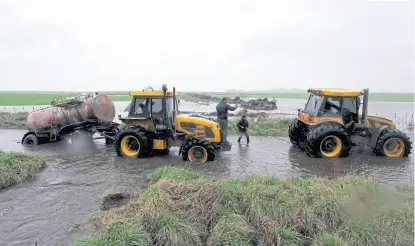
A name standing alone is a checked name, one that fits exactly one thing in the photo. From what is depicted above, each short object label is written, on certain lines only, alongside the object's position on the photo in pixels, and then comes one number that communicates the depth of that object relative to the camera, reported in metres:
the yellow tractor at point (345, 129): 9.88
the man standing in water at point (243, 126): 12.64
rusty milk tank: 12.70
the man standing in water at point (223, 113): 10.99
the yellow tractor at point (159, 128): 10.02
